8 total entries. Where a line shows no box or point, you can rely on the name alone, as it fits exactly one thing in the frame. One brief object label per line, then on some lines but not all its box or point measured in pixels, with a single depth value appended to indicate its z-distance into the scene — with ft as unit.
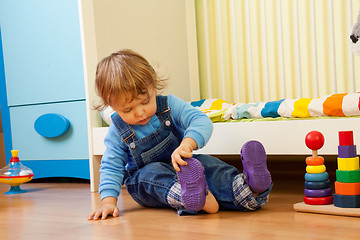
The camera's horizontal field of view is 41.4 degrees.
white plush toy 4.24
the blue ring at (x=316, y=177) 3.19
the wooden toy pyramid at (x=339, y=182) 3.02
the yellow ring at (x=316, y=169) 3.19
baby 3.20
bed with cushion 3.63
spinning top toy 5.24
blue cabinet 5.40
